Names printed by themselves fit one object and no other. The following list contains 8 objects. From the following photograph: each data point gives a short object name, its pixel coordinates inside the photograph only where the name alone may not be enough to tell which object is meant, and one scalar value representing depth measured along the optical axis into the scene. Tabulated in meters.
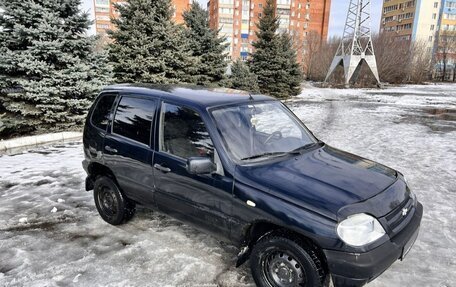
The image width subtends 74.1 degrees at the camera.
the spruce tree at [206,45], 14.84
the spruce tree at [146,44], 11.02
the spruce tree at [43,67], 8.12
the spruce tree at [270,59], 19.52
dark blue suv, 2.40
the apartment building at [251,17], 72.50
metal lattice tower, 35.56
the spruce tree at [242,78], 16.73
